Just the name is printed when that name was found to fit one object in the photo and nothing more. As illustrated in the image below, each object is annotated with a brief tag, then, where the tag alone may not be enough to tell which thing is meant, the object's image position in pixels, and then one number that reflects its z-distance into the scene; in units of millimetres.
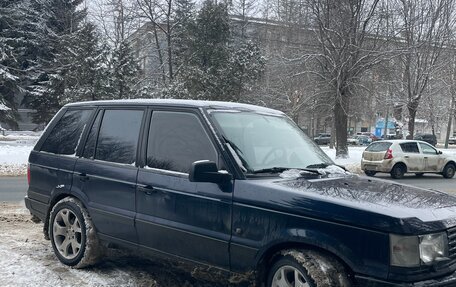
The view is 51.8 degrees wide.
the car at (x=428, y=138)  50281
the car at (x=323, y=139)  54991
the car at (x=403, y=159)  18109
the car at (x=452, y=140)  63747
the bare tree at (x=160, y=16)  34000
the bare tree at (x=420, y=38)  25938
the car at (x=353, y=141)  56469
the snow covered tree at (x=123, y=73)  28250
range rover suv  3250
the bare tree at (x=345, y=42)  22109
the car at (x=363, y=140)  55781
